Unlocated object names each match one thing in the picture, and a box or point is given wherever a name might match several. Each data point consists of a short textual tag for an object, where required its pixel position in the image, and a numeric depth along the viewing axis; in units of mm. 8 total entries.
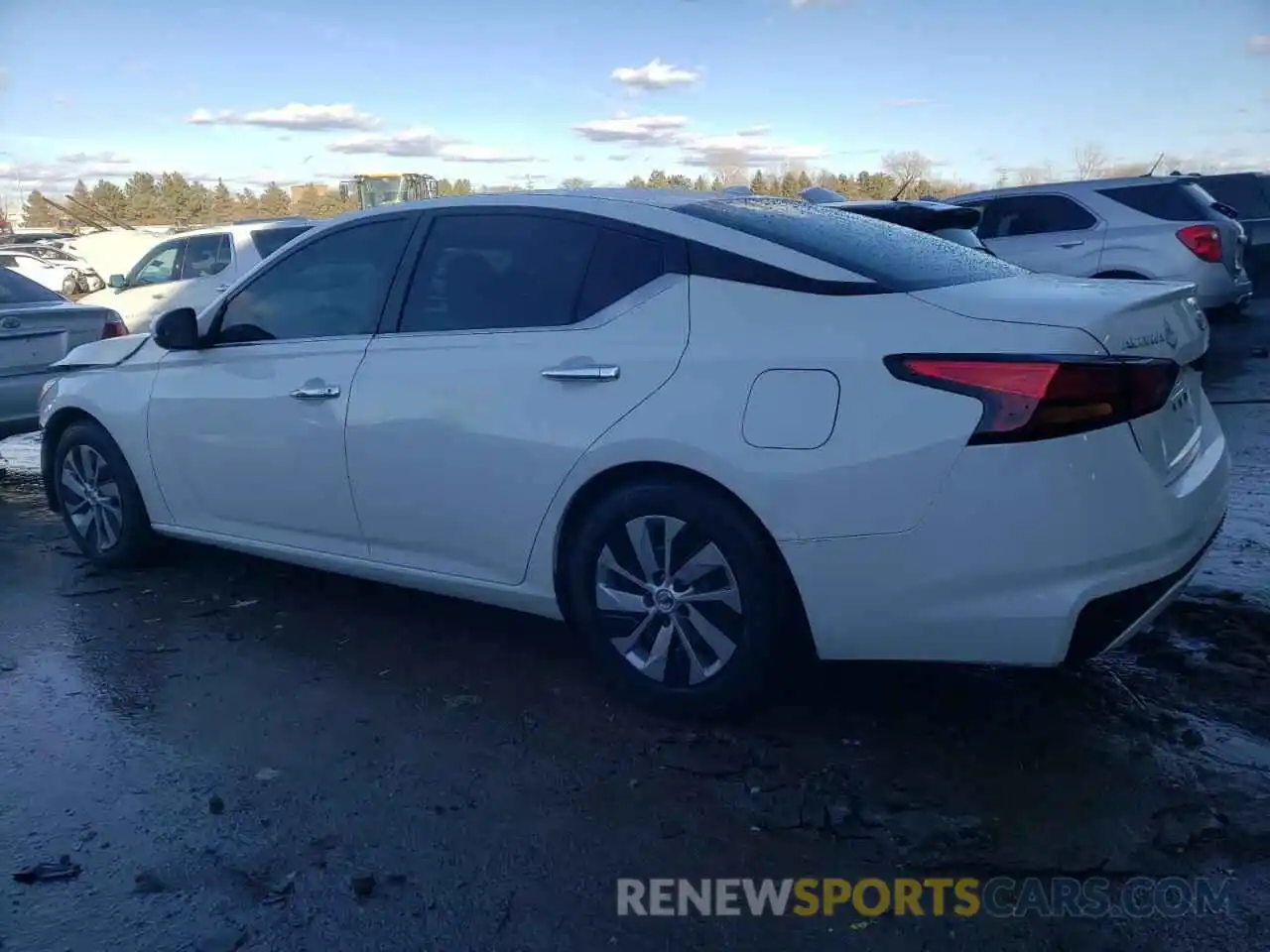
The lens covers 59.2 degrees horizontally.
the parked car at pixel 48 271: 22969
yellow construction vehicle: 25453
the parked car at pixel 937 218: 6949
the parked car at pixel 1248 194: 15227
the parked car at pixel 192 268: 12961
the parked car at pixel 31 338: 6914
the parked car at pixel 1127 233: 10086
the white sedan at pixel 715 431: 2904
